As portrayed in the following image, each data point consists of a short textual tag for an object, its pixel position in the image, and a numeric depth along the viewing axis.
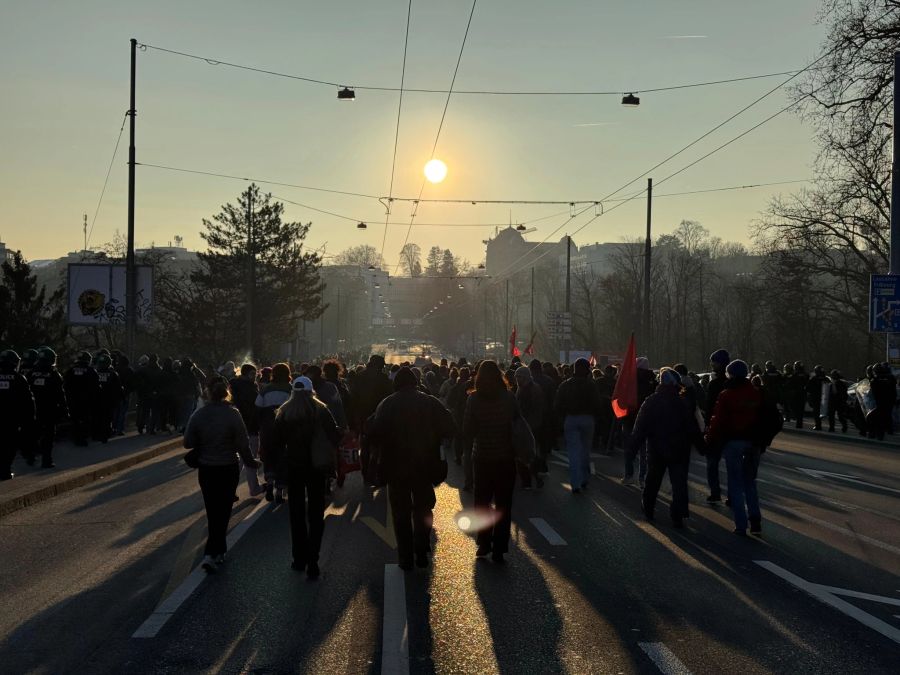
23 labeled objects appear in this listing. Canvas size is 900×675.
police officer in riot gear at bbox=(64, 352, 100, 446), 20.09
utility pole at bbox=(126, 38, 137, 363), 26.44
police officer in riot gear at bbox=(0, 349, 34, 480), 14.52
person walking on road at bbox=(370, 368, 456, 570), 8.87
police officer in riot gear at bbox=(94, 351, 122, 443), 21.69
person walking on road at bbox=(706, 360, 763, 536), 10.82
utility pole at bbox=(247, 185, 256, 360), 43.38
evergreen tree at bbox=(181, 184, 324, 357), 62.69
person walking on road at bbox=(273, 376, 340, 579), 8.65
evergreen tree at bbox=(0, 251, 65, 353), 37.09
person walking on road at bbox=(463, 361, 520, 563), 9.43
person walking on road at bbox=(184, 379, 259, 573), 9.05
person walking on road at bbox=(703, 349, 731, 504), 13.09
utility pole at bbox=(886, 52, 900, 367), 23.70
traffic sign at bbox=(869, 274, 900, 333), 23.77
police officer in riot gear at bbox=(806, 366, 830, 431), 28.34
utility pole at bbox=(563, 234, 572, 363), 52.08
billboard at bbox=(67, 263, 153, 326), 34.97
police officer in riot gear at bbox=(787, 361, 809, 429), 29.22
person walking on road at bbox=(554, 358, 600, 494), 14.35
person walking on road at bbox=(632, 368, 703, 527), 11.32
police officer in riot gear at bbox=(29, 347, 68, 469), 16.34
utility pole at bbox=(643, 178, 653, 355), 39.65
